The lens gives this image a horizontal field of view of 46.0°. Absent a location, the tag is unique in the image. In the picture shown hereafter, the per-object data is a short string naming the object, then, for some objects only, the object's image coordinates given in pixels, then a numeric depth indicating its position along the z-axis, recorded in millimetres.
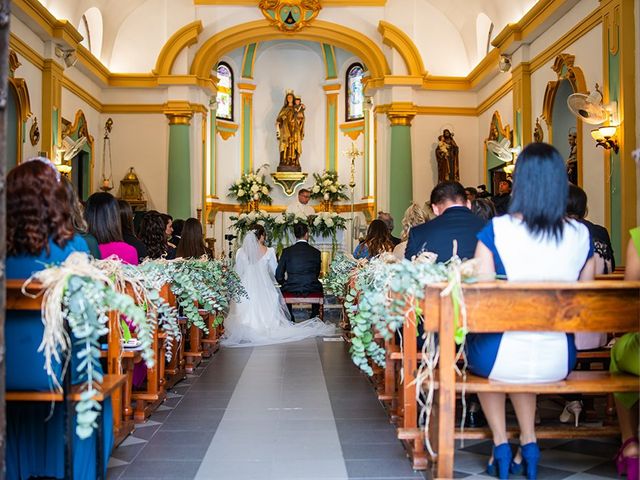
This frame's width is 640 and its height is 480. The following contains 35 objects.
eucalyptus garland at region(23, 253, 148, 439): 2969
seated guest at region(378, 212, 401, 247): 10291
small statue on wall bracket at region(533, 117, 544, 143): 11322
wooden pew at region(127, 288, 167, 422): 5031
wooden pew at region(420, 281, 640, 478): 3209
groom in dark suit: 10508
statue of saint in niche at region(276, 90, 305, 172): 19406
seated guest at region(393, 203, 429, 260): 6566
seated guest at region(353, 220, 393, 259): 7949
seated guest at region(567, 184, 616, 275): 4586
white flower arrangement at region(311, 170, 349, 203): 17886
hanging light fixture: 14773
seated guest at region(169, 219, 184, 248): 9500
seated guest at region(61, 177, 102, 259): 4009
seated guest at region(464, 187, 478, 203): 7561
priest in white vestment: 13906
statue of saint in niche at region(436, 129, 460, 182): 14867
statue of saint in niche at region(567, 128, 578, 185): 10234
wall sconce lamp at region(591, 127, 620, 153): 8359
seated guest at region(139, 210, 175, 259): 6738
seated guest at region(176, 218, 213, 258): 7762
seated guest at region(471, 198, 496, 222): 5996
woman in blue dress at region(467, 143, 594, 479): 3359
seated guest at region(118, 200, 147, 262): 5707
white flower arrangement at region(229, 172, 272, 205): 18156
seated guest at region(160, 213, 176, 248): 7575
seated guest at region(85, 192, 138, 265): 4902
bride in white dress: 9391
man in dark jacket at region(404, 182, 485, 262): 4672
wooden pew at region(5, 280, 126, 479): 3057
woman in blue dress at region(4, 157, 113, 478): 3189
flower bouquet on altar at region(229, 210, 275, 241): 13117
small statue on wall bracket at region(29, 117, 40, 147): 10898
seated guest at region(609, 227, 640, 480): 3381
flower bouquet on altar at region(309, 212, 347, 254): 13163
